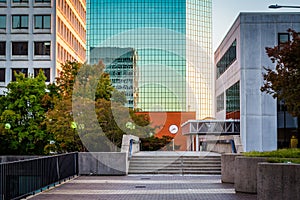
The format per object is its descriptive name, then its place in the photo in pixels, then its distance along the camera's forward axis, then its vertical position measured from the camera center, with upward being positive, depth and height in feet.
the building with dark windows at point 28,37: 249.75 +38.56
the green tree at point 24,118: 141.18 +2.51
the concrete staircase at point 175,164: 103.40 -6.46
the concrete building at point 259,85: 171.32 +12.83
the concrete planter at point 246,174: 66.13 -5.13
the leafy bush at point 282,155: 56.00 -2.87
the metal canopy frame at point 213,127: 184.17 +0.58
